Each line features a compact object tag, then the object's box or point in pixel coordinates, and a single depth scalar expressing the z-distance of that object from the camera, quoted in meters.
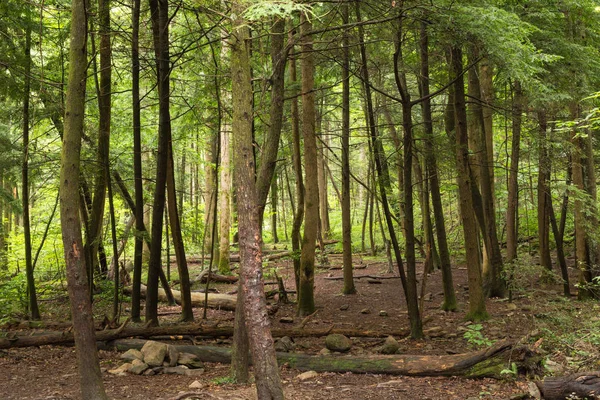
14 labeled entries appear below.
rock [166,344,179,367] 8.15
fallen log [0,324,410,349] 8.80
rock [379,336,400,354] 8.59
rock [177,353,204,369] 8.23
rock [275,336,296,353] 8.81
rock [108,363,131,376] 7.73
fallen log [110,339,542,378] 7.07
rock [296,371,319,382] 7.49
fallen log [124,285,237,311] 13.03
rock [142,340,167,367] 8.09
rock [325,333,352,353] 8.91
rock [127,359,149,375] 7.82
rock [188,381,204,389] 6.95
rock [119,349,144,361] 8.28
